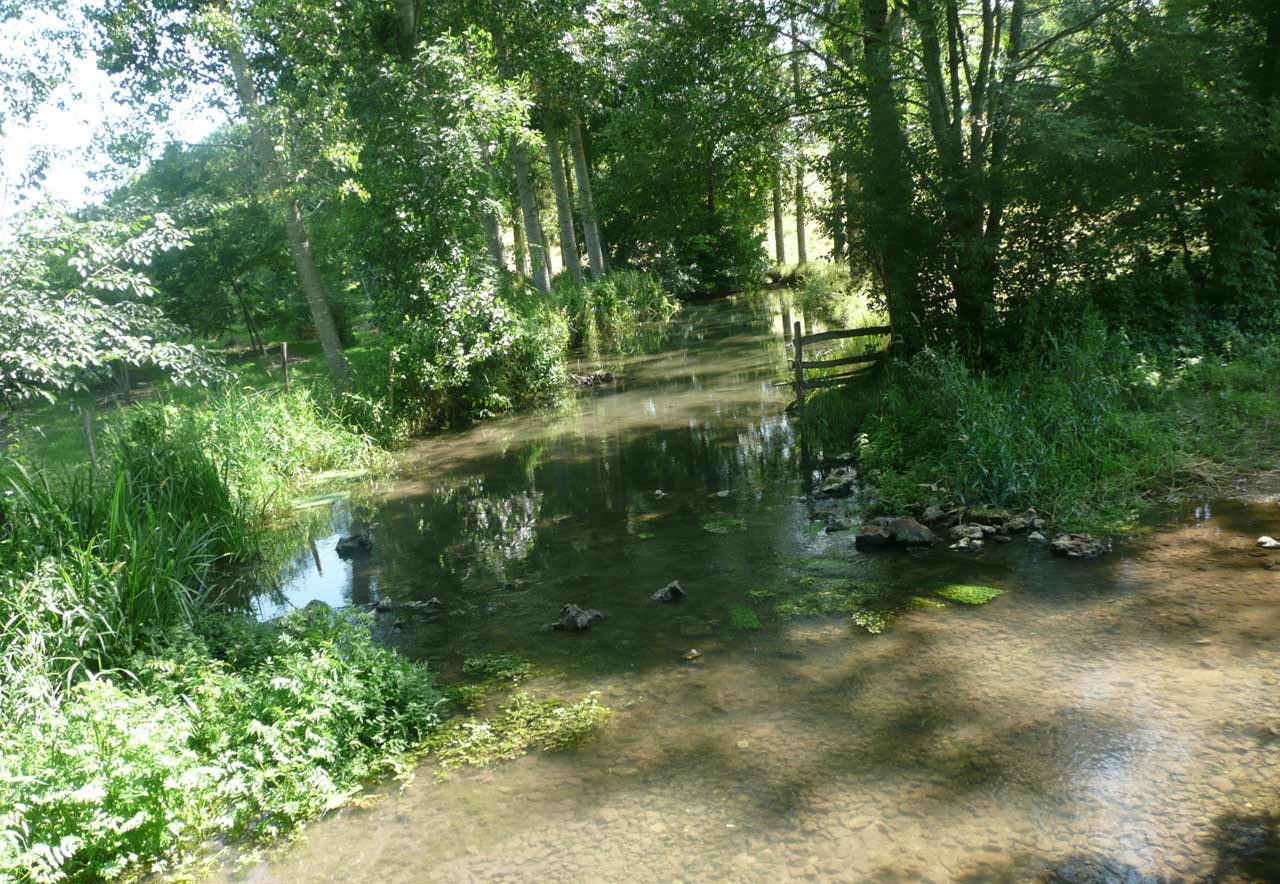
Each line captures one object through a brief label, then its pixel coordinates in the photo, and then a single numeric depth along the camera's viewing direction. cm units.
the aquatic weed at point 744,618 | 675
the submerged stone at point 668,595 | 738
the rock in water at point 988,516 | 822
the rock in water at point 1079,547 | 738
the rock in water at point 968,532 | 801
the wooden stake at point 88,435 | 813
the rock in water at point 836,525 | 877
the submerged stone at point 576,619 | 696
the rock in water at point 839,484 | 999
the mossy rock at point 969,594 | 677
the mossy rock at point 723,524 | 920
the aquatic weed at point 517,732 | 526
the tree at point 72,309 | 686
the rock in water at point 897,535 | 806
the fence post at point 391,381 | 1514
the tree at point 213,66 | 1409
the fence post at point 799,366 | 1317
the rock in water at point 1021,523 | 809
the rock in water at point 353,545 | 964
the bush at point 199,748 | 412
